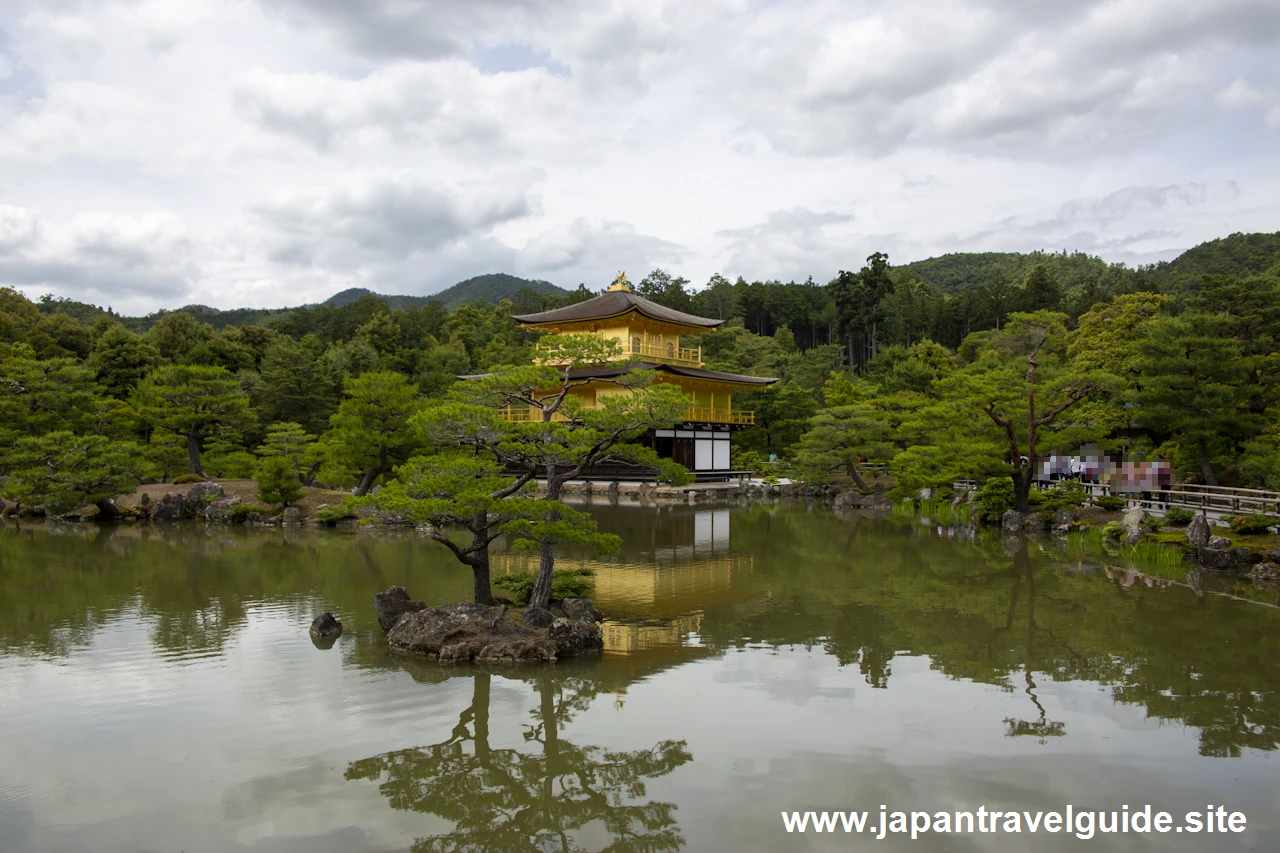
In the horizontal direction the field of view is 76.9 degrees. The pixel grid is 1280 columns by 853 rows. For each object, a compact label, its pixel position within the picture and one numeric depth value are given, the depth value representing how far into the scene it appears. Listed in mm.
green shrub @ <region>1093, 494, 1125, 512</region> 15367
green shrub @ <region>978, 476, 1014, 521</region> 16609
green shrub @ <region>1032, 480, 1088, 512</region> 15758
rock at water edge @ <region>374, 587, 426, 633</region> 7875
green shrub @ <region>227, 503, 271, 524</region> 17438
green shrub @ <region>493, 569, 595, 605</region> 8609
